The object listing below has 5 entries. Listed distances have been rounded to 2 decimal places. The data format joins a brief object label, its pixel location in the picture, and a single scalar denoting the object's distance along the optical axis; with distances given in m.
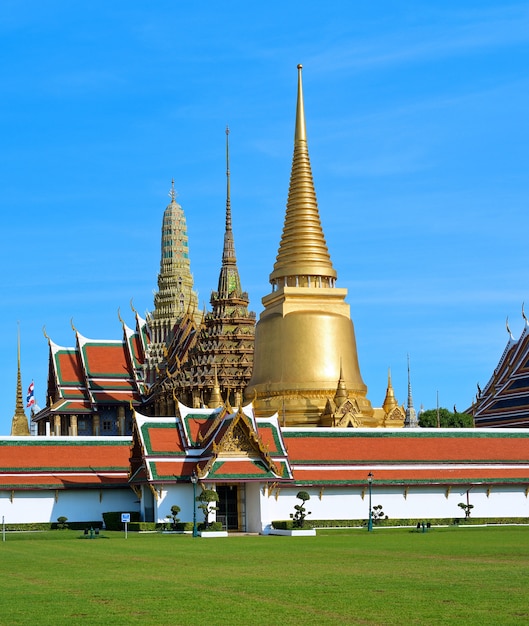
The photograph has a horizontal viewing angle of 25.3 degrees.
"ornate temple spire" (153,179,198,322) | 108.31
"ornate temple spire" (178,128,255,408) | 77.06
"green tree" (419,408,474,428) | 72.44
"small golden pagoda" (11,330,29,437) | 85.94
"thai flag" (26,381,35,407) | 80.97
